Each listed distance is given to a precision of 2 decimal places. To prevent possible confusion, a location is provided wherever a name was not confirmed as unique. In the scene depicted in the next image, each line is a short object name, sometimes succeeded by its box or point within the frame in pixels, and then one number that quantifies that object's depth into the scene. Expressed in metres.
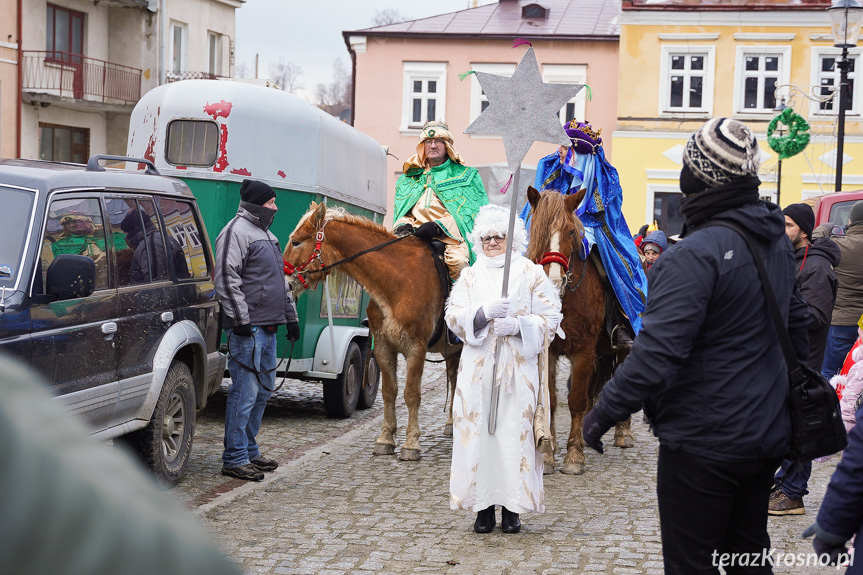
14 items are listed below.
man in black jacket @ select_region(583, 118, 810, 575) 3.29
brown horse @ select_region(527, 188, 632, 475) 7.63
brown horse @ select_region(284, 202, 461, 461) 8.35
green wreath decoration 19.00
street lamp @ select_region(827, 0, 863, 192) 14.95
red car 14.22
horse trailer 9.48
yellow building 32.43
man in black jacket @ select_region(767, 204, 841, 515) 6.50
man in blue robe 8.59
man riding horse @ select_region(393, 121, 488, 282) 9.04
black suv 5.32
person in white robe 5.90
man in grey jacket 7.20
